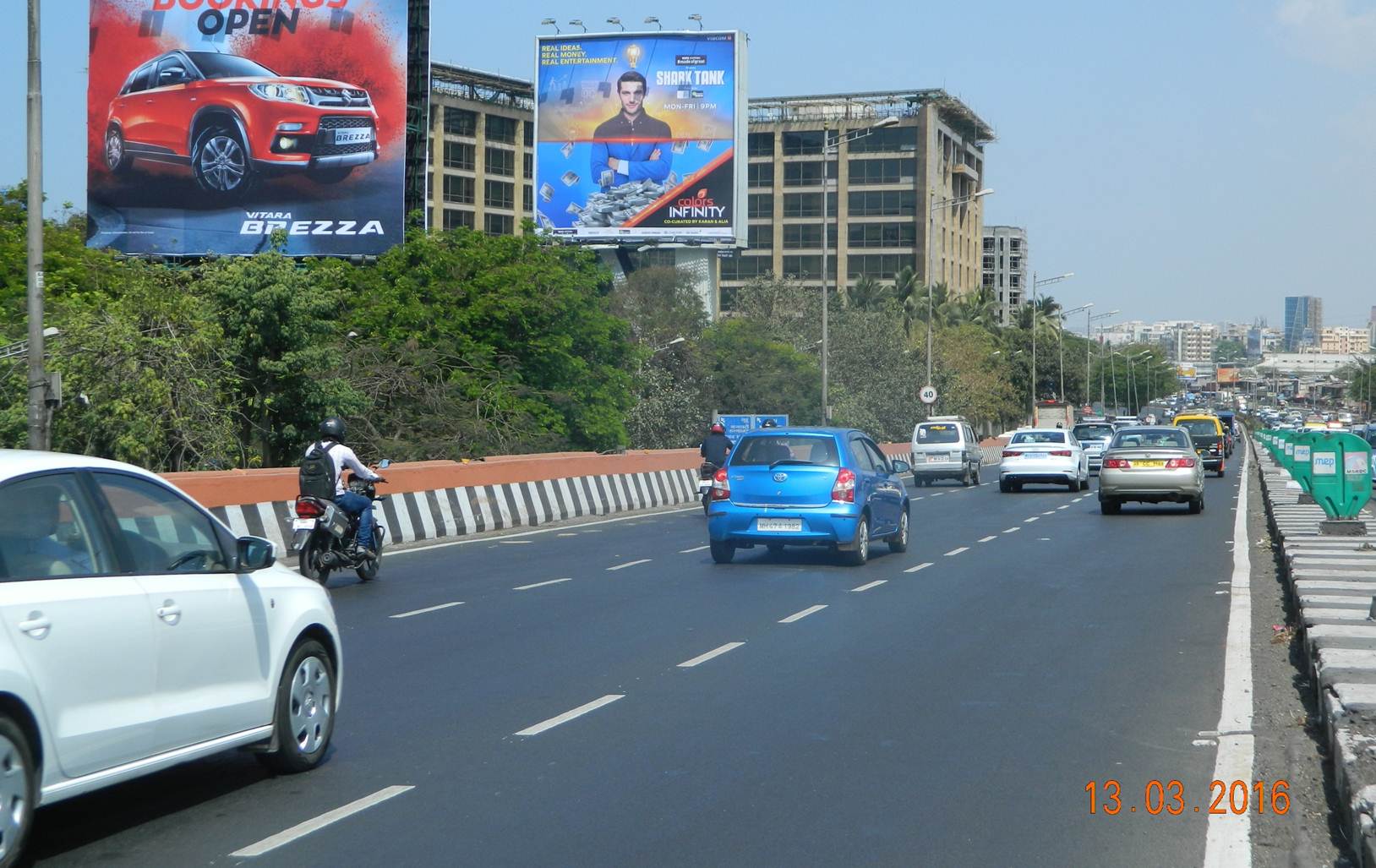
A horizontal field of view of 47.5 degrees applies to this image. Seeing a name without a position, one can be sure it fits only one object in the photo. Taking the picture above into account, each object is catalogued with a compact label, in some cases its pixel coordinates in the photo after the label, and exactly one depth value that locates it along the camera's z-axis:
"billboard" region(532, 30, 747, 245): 57.41
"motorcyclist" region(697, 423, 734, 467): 26.62
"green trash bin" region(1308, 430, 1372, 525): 19.62
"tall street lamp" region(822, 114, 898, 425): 44.28
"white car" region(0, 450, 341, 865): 5.51
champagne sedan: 28.00
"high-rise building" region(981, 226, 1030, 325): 176.12
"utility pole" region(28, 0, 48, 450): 18.92
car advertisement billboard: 43.47
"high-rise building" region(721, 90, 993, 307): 110.75
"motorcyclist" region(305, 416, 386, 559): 16.09
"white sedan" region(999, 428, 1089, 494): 37.62
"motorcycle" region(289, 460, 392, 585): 15.51
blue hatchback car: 18.02
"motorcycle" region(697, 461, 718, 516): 26.36
